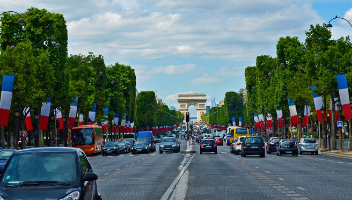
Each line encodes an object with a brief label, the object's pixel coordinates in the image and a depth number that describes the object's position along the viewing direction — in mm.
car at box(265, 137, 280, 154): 57959
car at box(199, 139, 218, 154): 57719
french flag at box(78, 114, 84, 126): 72188
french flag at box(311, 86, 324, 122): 58438
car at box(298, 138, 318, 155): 53344
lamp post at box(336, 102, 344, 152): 54812
